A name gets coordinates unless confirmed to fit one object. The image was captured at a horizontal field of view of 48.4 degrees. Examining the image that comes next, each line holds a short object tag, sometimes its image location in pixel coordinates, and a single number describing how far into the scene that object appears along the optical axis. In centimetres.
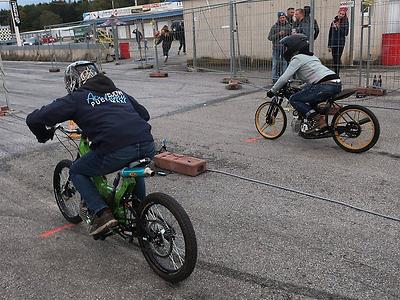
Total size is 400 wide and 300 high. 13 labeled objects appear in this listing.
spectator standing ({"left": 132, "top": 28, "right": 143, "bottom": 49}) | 2357
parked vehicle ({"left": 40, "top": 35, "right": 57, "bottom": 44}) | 2647
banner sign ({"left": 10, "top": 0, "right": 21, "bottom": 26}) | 2933
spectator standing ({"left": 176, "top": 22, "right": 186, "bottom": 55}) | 2034
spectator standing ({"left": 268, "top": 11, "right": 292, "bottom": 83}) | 1187
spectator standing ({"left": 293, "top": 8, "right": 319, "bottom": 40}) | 1113
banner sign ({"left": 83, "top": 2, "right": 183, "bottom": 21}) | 5056
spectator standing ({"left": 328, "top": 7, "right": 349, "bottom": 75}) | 1136
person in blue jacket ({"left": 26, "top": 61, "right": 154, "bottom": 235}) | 351
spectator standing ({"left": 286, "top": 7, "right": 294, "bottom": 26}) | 1192
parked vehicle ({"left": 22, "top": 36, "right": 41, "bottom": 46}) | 3014
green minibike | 322
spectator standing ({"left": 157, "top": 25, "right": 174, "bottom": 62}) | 2030
